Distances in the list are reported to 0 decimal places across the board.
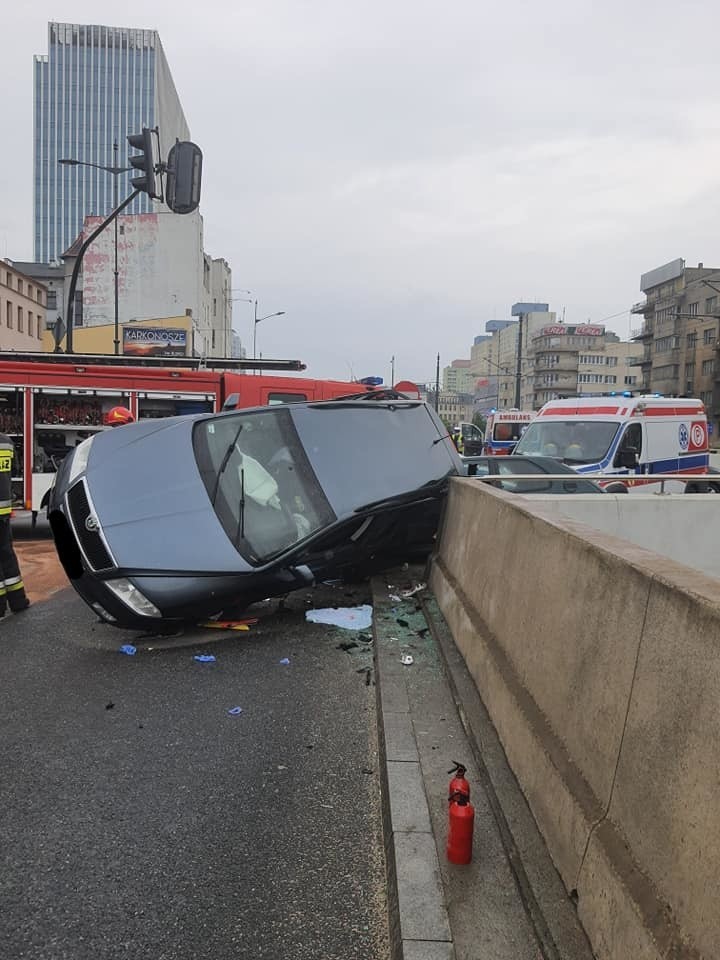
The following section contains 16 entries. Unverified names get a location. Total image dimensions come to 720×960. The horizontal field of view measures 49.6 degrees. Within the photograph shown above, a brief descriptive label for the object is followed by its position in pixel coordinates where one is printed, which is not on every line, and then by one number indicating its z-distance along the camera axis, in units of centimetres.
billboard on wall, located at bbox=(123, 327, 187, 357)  5569
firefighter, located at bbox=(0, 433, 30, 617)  720
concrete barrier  187
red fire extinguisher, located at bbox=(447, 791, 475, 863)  283
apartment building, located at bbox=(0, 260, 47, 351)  5359
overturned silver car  595
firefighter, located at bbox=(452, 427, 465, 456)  2845
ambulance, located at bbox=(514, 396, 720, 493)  1402
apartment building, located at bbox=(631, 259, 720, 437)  7975
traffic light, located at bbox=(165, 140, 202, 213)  1121
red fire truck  1239
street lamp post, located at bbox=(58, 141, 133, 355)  1634
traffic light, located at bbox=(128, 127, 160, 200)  1220
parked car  1016
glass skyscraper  10631
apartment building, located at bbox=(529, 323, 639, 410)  12475
